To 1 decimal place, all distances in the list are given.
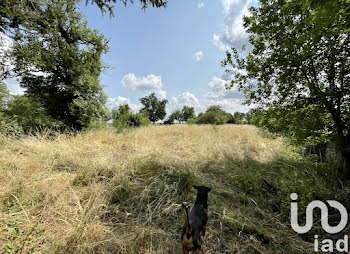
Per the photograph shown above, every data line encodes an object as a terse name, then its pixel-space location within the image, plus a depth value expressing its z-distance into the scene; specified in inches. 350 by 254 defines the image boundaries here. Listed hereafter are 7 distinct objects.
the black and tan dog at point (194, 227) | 37.3
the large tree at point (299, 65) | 92.0
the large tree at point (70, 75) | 198.7
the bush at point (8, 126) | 167.0
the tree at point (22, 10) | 120.8
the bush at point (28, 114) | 191.8
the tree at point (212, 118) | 733.3
